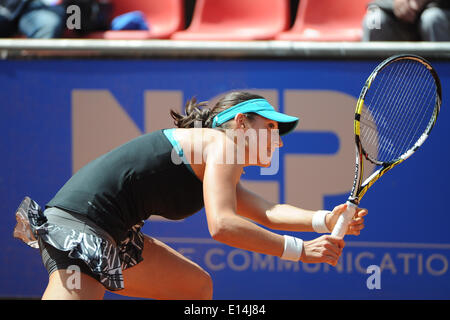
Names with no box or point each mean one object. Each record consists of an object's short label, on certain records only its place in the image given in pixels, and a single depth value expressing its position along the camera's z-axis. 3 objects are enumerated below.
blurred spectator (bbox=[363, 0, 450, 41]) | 8.30
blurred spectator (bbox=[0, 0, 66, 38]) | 8.93
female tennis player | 4.95
